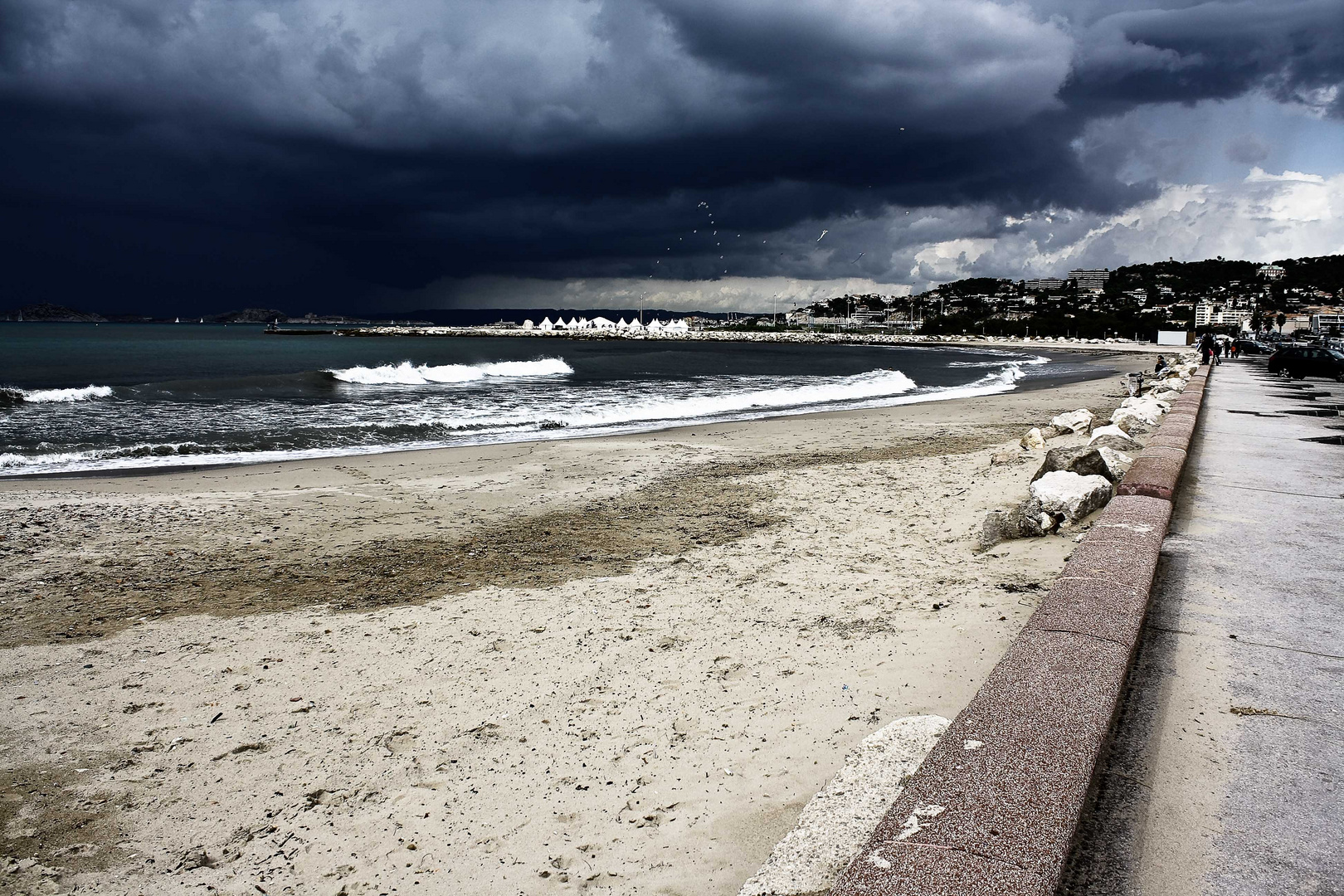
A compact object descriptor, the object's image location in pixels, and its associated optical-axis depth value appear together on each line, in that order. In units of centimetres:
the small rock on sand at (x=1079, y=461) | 701
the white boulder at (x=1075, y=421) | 1284
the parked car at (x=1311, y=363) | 2406
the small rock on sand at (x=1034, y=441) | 1118
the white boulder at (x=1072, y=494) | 619
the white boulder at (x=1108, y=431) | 909
